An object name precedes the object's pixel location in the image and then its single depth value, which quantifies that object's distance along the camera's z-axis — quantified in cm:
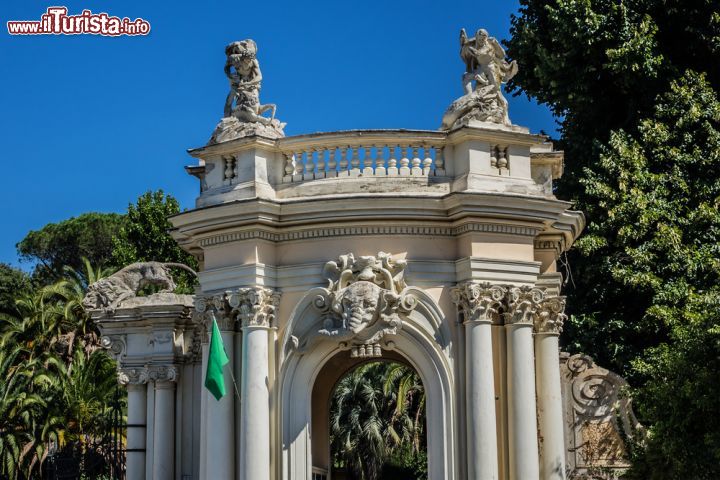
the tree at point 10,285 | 3956
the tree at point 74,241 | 5606
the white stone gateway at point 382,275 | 1652
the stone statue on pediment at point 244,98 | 1759
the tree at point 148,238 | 3803
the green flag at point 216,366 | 1644
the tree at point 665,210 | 2388
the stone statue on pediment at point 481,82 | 1730
